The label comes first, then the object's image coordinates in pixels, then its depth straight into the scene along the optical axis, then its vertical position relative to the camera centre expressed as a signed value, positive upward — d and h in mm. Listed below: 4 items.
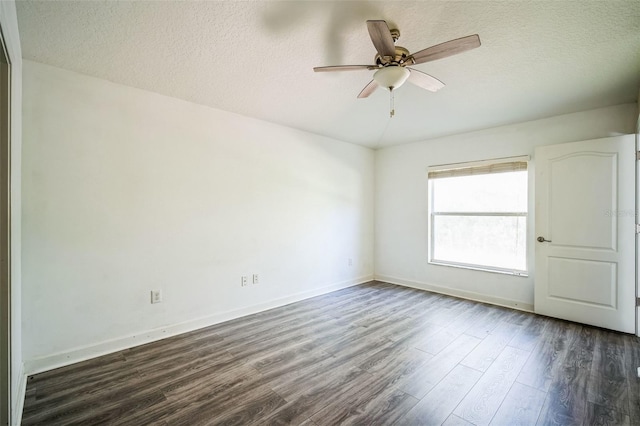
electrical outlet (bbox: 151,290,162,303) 2875 -854
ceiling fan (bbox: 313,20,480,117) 1641 +1012
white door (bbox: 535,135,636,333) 3020 -227
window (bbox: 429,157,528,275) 3889 -45
